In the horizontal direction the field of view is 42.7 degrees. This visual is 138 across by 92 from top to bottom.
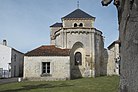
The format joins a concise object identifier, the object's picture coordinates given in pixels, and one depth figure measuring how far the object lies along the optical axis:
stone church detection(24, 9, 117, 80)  21.58
